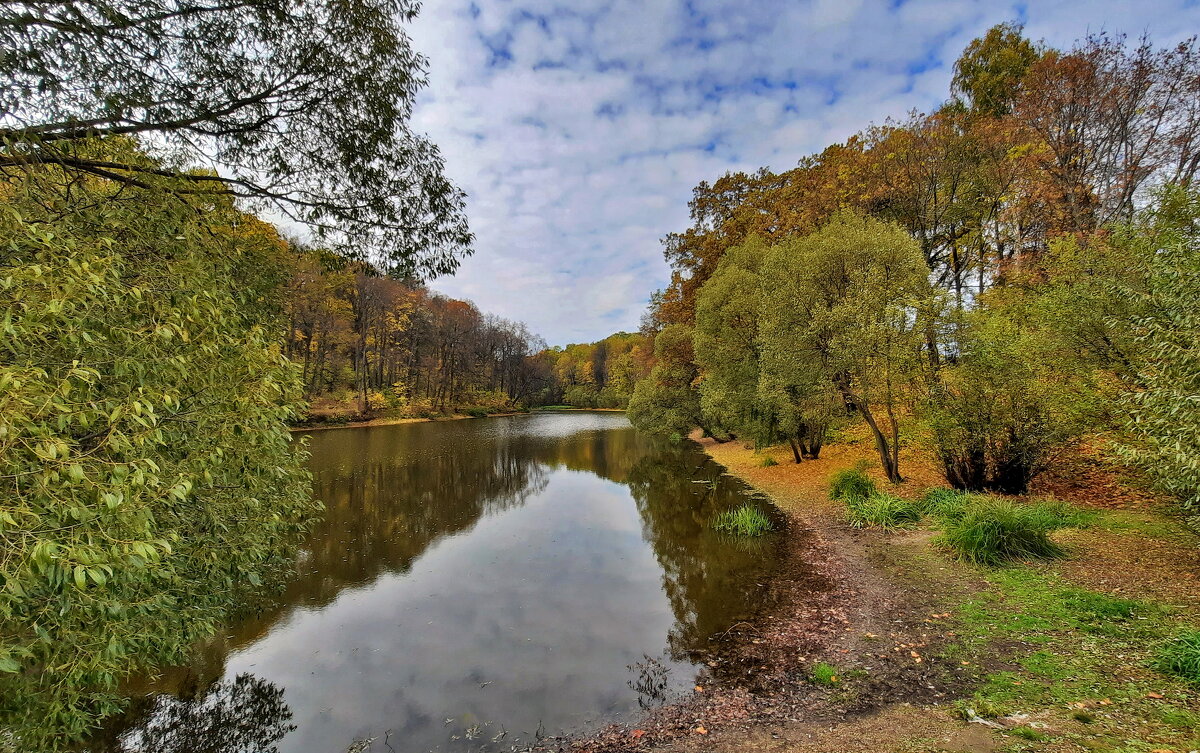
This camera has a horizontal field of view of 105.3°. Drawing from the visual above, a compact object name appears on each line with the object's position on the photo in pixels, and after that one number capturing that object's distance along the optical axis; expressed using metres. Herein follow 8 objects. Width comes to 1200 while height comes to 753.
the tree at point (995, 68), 19.92
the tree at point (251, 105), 4.18
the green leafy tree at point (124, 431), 2.37
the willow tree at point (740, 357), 20.11
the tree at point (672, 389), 28.27
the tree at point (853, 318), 12.48
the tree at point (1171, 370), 4.79
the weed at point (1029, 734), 3.99
